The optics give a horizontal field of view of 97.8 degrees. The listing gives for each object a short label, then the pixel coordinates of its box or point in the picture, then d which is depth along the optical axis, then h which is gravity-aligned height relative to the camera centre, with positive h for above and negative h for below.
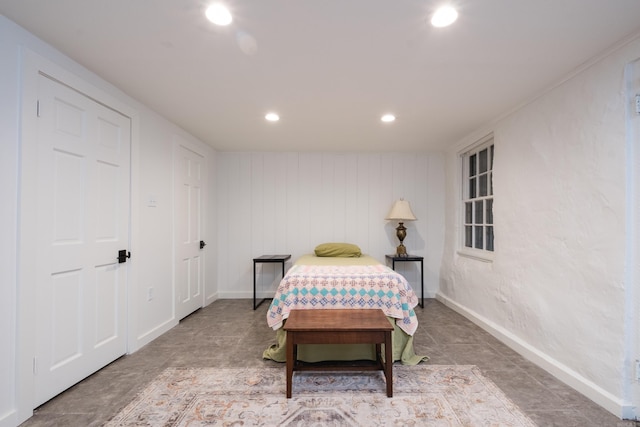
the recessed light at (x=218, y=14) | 1.39 +1.04
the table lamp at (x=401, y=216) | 3.92 -0.01
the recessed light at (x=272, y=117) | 2.81 +1.02
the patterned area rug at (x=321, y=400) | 1.61 -1.19
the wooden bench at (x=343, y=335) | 1.81 -0.78
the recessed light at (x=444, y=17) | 1.40 +1.03
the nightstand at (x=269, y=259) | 3.73 -0.59
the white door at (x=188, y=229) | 3.17 -0.16
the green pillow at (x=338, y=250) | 3.75 -0.47
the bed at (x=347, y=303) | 2.24 -0.72
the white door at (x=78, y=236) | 1.71 -0.14
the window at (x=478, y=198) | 3.19 +0.21
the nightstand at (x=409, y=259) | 3.83 -0.60
